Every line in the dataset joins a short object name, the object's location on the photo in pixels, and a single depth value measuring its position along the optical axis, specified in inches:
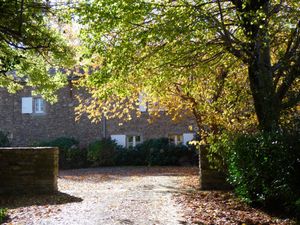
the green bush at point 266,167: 276.1
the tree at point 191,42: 308.3
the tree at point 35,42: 279.1
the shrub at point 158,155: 826.8
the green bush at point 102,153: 834.8
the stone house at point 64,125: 893.8
